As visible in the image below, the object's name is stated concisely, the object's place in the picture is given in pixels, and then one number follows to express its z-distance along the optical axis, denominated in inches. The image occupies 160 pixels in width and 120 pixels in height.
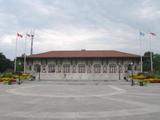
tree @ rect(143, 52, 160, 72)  1581.3
